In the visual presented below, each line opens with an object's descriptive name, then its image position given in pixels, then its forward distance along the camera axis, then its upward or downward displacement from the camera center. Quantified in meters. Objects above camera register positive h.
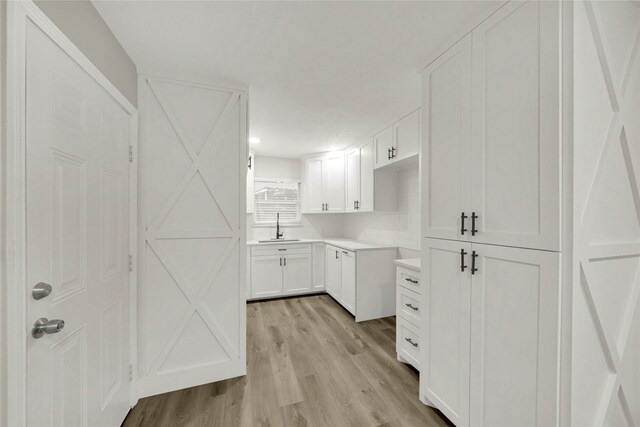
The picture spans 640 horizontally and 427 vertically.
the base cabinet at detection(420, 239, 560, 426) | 1.10 -0.63
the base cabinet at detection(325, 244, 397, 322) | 3.22 -0.93
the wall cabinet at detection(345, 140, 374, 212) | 3.44 +0.49
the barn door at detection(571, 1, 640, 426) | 1.05 -0.01
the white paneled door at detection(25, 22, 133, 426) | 0.93 -0.14
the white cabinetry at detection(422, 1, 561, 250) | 1.08 +0.41
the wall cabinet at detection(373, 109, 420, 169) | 2.54 +0.80
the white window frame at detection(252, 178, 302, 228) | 4.44 +0.06
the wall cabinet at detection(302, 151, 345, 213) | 4.13 +0.48
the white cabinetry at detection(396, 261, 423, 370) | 2.19 -0.94
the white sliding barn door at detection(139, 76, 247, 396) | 1.89 -0.18
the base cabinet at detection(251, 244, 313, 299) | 3.90 -0.94
